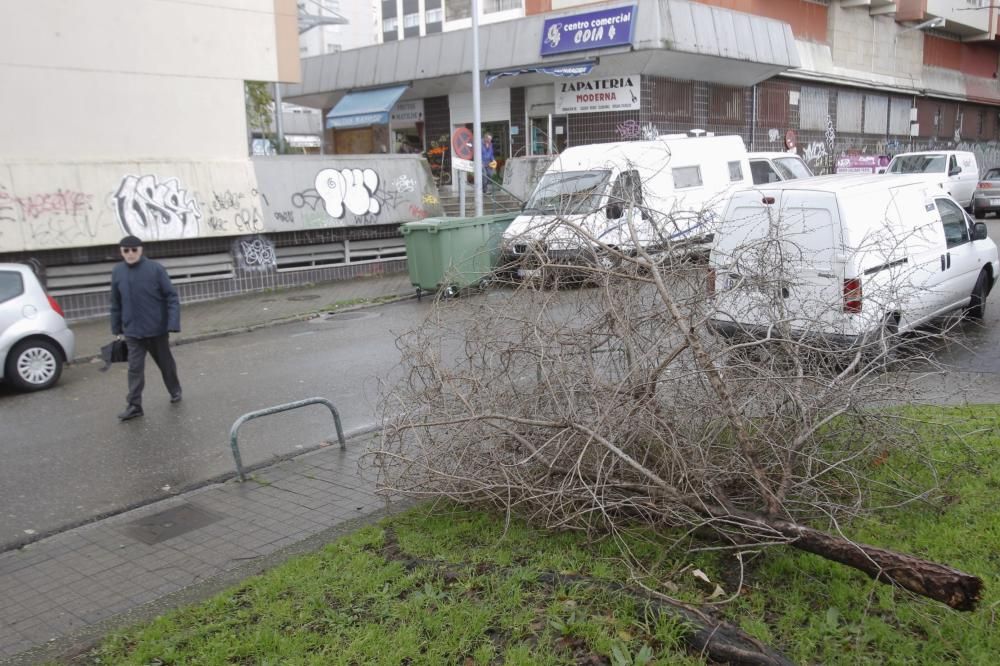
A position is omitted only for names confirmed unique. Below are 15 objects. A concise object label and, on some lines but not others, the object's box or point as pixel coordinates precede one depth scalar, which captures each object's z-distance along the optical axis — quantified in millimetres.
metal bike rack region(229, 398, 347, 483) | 6020
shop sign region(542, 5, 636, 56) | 20156
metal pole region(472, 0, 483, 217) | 17219
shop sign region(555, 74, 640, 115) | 21641
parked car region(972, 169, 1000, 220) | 24086
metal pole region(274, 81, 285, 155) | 22941
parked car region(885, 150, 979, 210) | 23000
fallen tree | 4312
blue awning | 25484
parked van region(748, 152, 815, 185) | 16375
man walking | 8297
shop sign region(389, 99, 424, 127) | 27828
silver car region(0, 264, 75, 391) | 9398
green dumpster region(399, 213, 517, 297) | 14109
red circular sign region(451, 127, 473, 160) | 17141
